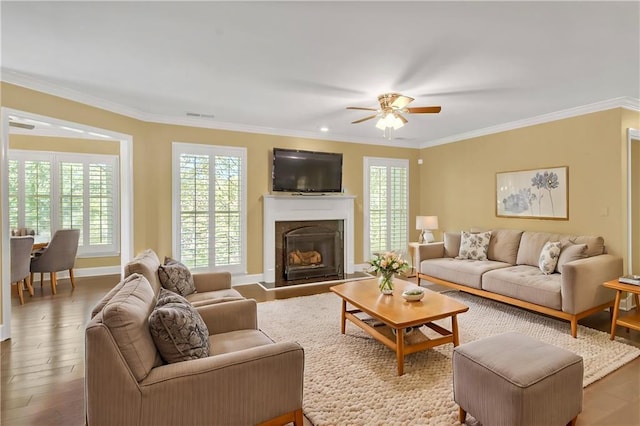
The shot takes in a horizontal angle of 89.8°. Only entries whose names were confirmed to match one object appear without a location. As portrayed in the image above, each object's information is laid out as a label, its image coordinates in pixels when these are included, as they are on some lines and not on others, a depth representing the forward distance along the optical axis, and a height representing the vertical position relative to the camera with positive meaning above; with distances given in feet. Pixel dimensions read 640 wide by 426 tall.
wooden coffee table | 8.68 -2.91
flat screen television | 18.07 +2.42
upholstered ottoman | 5.70 -3.23
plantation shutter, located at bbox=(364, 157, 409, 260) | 21.29 +0.47
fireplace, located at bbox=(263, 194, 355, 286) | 18.20 -0.48
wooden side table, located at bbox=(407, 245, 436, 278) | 17.36 -2.66
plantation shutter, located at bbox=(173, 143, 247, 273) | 16.52 +0.37
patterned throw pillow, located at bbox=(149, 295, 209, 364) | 5.52 -2.14
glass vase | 10.93 -2.48
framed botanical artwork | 14.74 +0.87
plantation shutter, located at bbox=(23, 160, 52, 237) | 18.33 +1.03
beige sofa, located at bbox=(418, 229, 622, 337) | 10.88 -2.53
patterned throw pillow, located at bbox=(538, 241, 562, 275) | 12.85 -1.89
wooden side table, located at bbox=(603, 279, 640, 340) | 10.30 -3.54
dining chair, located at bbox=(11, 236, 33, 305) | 13.36 -1.91
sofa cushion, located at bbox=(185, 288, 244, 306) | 9.16 -2.65
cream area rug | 7.12 -4.30
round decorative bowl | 10.23 -2.66
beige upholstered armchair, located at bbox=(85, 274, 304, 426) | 4.77 -2.71
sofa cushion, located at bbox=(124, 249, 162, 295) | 8.71 -1.54
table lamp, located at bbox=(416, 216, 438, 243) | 19.85 -0.77
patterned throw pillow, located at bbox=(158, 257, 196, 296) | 9.83 -2.04
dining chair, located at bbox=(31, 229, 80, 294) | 15.70 -2.06
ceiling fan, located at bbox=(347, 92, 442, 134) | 11.32 +3.76
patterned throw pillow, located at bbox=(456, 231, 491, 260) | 16.03 -1.75
